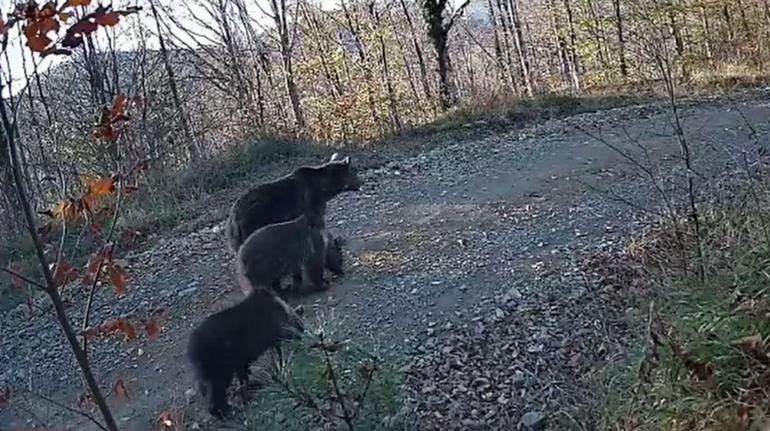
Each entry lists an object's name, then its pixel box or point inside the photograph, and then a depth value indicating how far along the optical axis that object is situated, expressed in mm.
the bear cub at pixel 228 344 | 4805
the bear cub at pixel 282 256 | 5887
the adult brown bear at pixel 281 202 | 6895
